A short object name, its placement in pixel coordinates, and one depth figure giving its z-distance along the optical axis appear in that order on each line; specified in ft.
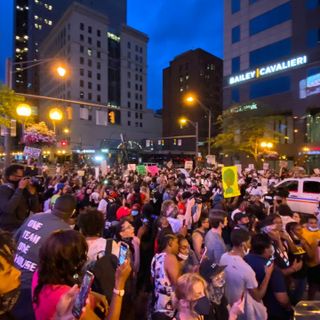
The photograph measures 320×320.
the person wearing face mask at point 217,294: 10.05
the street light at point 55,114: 55.18
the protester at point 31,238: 9.53
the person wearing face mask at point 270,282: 12.75
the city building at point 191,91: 321.32
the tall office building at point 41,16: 406.00
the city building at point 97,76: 300.81
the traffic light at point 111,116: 63.96
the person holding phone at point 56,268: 7.53
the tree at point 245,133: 123.13
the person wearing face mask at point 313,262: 17.81
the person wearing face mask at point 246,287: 12.41
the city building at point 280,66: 121.80
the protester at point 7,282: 6.82
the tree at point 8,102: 50.26
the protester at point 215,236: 17.08
